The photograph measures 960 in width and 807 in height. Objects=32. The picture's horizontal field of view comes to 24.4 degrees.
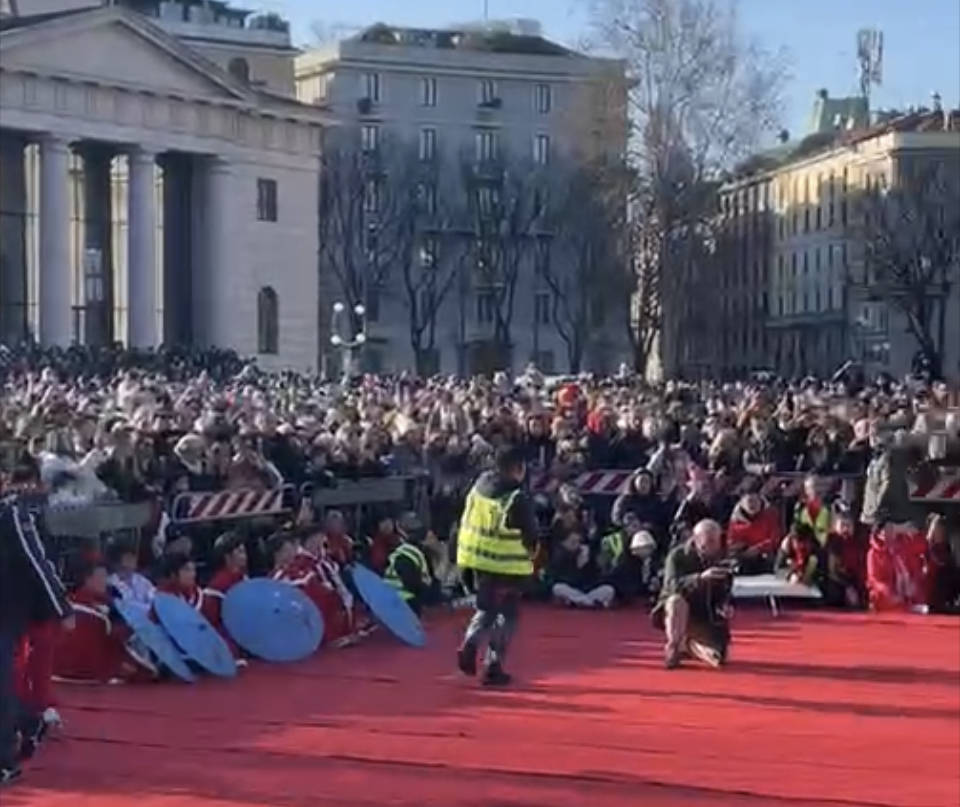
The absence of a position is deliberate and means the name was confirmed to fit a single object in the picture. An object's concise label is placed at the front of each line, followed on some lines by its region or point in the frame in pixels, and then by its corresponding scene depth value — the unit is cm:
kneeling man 1847
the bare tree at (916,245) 7419
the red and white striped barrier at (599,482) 2545
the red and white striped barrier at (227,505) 2141
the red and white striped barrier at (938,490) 2392
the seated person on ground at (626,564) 2378
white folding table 2350
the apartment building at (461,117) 9944
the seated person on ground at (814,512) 2400
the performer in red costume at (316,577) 1948
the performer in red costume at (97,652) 1684
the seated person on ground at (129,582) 1681
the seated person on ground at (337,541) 2039
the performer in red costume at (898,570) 2327
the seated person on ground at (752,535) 2409
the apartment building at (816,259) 8769
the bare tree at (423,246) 9275
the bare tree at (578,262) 8538
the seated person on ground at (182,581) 1795
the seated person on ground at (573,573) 2369
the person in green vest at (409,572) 2202
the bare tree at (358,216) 8938
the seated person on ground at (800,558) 2377
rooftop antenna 9550
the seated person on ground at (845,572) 2366
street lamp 6925
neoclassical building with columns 6238
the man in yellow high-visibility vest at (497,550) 1672
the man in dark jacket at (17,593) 1270
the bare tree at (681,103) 6147
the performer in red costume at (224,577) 1839
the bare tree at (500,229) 9422
